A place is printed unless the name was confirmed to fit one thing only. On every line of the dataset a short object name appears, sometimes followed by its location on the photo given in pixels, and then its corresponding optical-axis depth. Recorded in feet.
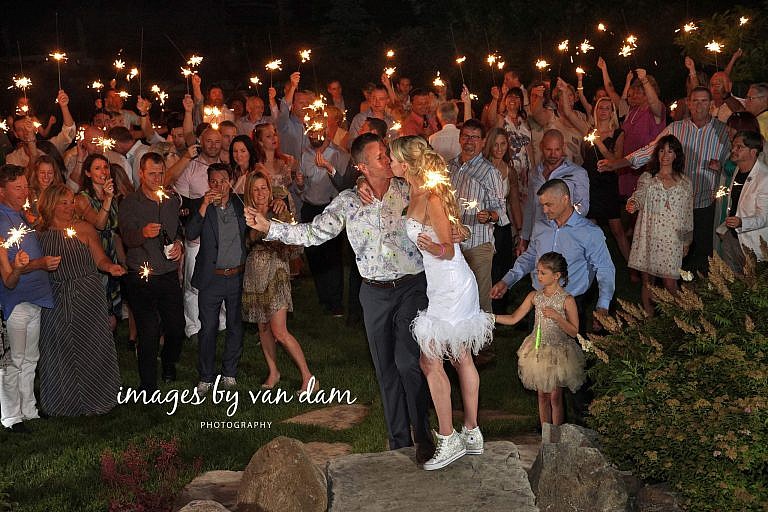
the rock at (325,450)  23.44
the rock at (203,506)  18.26
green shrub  16.93
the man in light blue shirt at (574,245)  23.68
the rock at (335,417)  25.81
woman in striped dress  25.90
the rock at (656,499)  18.16
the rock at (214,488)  20.95
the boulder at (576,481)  18.42
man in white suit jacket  26.63
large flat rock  18.72
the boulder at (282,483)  19.62
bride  19.56
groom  21.04
